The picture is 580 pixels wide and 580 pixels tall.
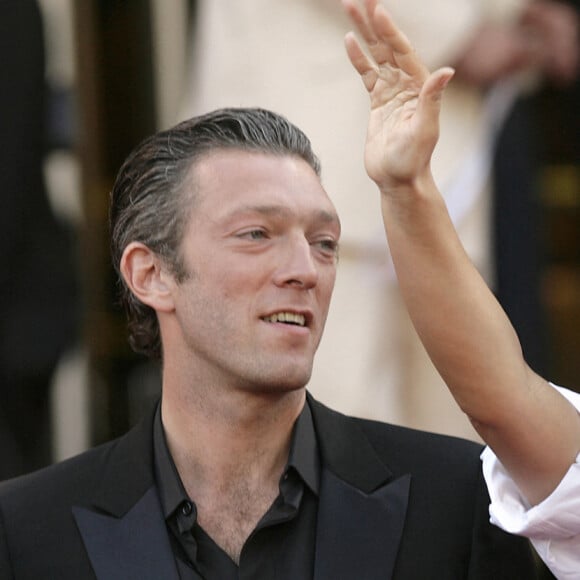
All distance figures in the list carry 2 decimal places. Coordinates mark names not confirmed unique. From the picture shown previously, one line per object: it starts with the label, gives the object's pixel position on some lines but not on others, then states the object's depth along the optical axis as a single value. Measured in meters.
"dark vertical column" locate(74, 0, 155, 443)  11.61
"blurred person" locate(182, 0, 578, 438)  10.40
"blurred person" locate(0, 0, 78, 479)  10.28
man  6.56
